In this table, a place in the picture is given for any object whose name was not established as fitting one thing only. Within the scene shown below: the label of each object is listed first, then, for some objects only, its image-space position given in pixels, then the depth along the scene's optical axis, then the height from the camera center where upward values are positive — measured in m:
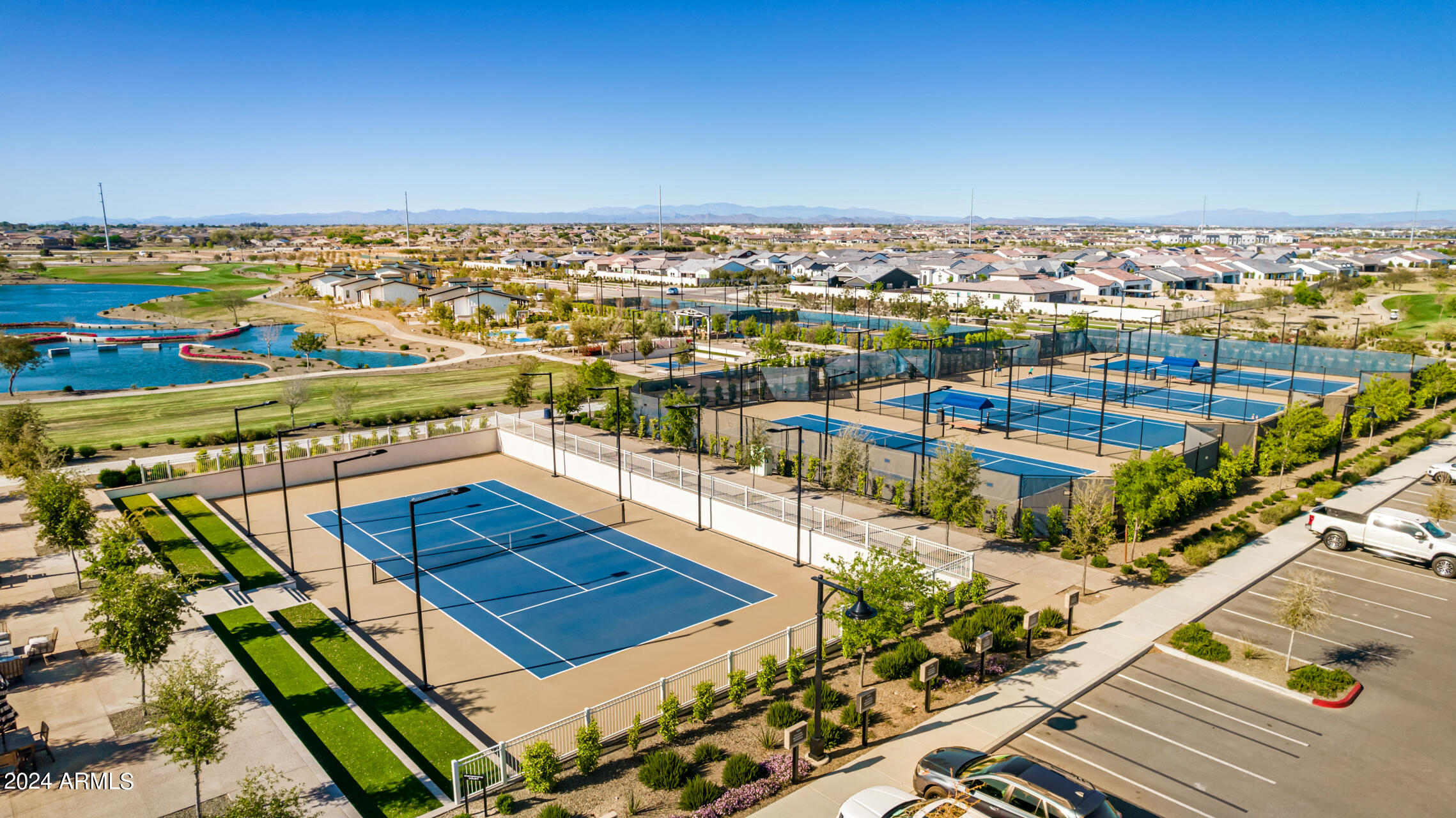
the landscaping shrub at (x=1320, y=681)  18.42 -9.68
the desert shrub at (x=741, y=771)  15.23 -9.61
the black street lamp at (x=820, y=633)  14.34 -7.21
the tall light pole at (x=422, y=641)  17.89 -9.00
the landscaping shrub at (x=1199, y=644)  20.11 -9.71
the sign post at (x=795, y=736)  14.85 -8.69
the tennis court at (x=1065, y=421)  42.78 -9.71
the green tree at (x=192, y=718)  13.71 -7.81
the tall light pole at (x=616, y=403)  35.76 -7.06
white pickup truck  25.81 -9.24
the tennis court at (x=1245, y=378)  54.31 -9.11
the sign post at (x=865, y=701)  15.80 -8.62
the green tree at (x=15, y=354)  58.19 -7.21
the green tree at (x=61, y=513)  23.98 -7.55
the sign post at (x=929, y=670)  17.48 -8.87
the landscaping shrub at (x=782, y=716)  17.44 -9.79
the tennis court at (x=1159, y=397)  48.62 -9.45
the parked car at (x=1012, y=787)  12.92 -8.71
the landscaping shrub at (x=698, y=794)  14.64 -9.63
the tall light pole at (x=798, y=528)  25.31 -9.17
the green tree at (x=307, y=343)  74.12 -8.22
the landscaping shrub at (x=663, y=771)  15.34 -9.67
